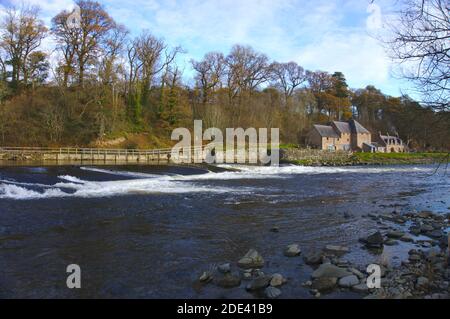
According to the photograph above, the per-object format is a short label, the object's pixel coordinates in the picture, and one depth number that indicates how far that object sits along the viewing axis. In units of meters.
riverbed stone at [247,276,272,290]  6.26
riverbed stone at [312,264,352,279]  6.63
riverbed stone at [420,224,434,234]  10.21
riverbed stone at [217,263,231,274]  7.07
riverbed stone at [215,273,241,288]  6.43
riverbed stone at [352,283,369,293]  6.00
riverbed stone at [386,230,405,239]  9.66
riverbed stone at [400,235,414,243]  9.30
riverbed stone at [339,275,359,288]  6.27
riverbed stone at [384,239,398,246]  9.01
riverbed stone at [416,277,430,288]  5.86
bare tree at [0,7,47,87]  42.56
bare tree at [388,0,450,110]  6.63
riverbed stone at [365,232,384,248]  8.93
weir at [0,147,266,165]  34.00
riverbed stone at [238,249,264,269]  7.43
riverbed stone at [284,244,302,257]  8.19
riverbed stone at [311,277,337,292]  6.21
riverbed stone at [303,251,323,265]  7.60
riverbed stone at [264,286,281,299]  5.96
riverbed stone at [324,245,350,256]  8.32
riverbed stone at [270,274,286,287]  6.39
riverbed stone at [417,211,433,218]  12.48
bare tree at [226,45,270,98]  58.84
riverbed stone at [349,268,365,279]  6.57
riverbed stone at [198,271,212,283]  6.69
